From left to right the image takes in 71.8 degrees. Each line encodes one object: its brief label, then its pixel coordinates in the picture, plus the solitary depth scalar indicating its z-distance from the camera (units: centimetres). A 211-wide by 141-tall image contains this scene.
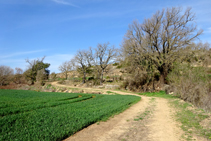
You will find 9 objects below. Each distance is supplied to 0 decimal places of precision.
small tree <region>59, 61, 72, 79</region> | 6794
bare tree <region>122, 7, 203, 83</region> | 2445
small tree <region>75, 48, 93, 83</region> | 4618
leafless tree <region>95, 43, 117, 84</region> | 4291
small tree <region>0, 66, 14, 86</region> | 3752
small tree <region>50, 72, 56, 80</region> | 6525
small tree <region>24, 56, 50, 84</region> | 4678
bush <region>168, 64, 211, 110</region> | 1395
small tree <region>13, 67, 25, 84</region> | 4209
